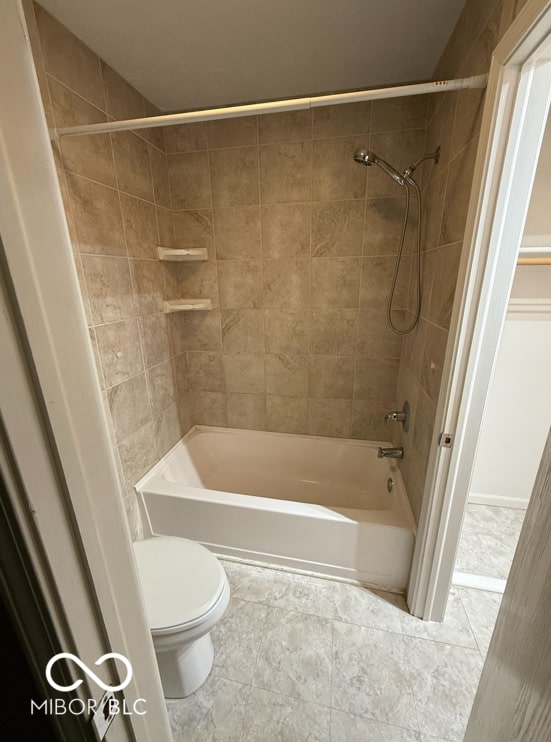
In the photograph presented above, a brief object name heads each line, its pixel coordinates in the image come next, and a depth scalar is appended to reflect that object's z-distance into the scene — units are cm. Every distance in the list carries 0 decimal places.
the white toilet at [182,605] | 101
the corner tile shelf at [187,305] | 187
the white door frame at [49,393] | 29
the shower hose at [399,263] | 147
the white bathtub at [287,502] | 147
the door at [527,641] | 44
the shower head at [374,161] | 136
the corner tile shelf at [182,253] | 177
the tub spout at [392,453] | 166
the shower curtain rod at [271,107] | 91
